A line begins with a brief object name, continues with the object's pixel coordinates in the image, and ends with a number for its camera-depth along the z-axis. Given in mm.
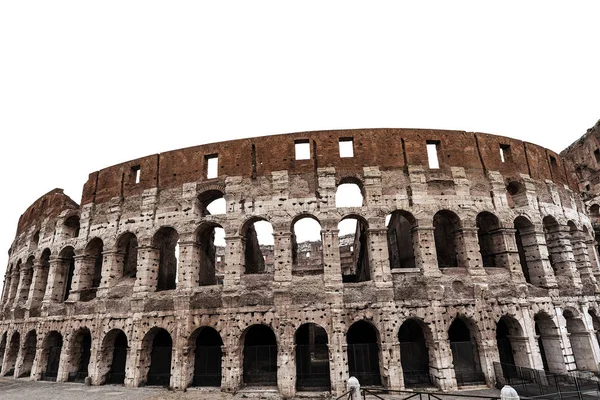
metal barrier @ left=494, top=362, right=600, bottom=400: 10344
